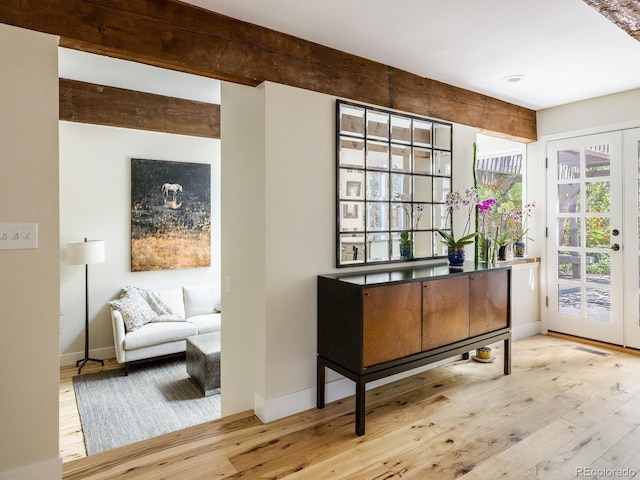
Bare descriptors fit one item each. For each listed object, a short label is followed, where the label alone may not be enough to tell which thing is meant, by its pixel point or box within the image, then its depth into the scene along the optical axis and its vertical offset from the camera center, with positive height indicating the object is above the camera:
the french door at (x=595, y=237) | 3.83 -0.01
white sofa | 4.11 -0.89
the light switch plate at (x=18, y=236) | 1.84 +0.02
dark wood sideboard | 2.39 -0.53
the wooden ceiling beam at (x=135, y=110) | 3.78 +1.29
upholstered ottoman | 3.67 -1.15
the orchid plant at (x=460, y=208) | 3.29 +0.26
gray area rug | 3.06 -1.43
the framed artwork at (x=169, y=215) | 4.67 +0.28
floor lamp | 4.07 -0.19
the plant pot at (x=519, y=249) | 4.44 -0.13
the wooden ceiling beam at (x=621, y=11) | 1.97 +1.14
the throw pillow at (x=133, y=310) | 4.18 -0.74
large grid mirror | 2.88 +0.41
